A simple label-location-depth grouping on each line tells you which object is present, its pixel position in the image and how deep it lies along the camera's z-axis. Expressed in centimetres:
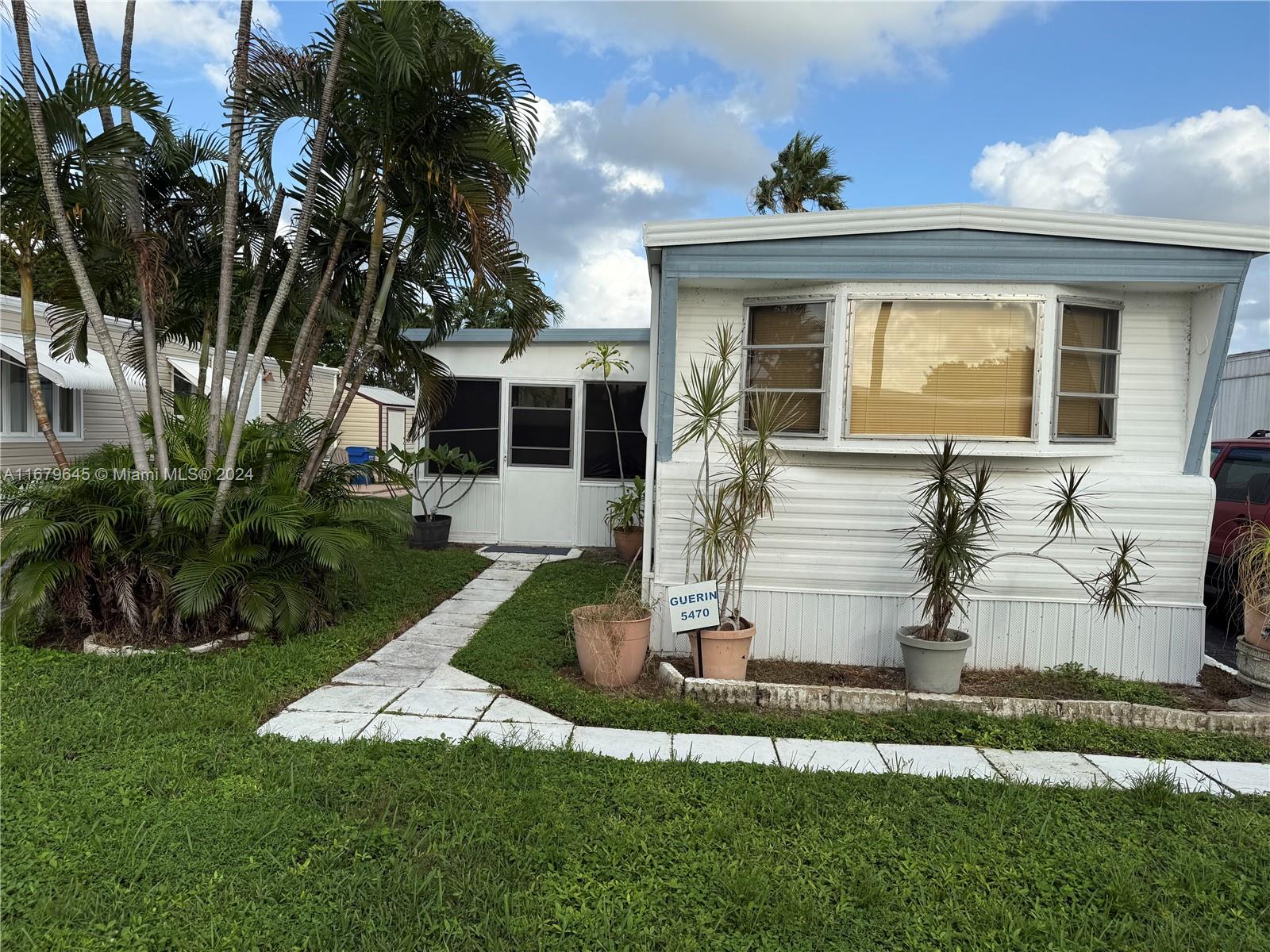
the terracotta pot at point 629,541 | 891
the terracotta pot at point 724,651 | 490
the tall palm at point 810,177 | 1457
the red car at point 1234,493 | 671
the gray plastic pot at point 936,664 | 483
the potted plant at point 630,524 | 895
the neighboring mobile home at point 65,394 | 892
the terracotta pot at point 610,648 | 482
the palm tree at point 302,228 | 545
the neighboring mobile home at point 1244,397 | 1173
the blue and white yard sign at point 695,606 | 489
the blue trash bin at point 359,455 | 1786
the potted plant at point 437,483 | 948
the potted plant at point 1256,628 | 477
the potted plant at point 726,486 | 495
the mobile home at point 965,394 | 517
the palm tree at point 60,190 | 484
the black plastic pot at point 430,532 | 955
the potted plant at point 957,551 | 484
